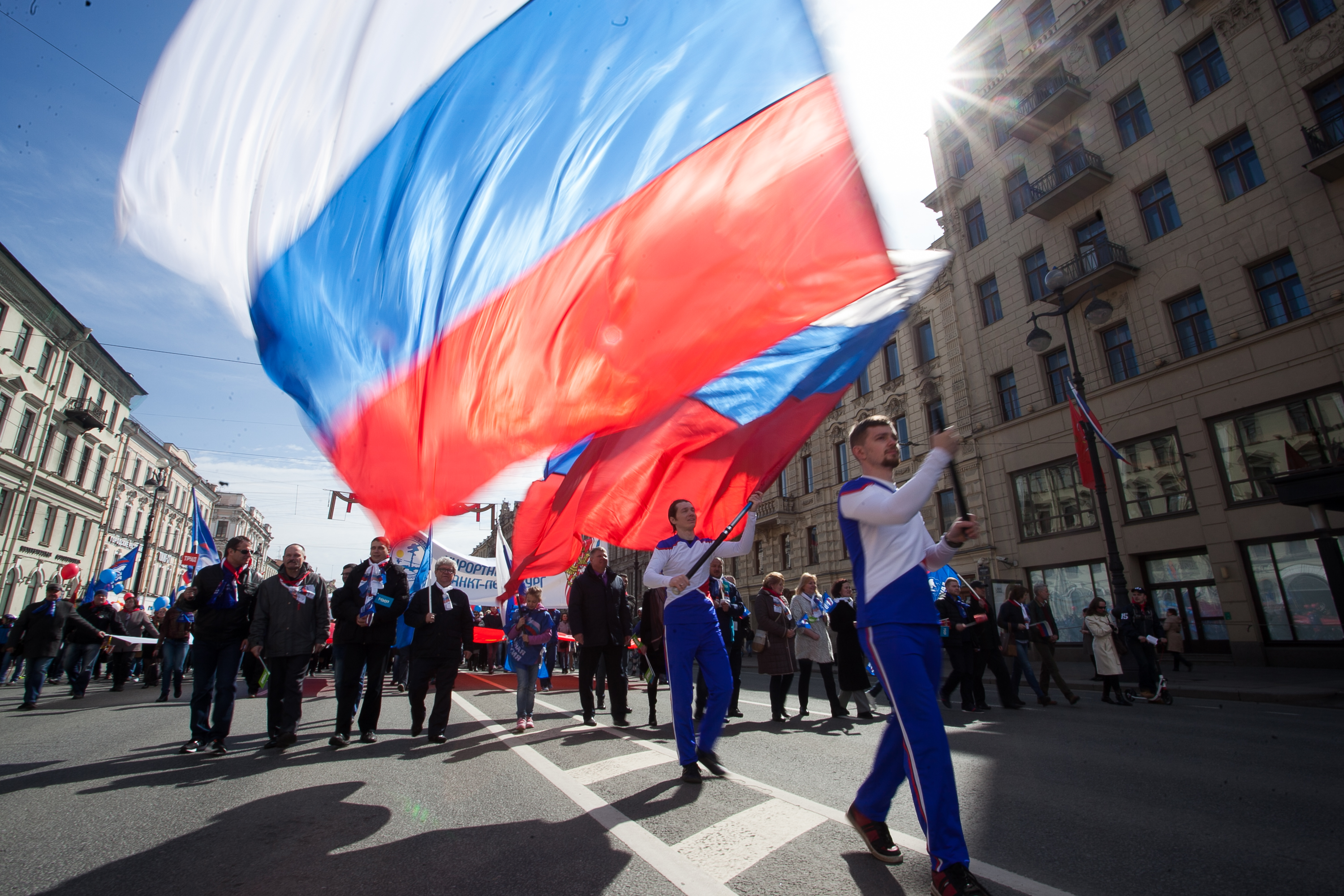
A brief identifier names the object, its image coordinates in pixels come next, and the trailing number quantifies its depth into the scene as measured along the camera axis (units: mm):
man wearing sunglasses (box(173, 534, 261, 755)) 6121
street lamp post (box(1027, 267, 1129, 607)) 13750
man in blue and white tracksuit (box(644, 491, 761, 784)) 4602
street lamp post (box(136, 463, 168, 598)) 26491
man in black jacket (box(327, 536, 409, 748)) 6598
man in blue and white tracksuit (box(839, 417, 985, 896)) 2693
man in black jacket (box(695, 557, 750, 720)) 8250
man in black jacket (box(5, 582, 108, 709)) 10383
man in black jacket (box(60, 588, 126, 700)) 11555
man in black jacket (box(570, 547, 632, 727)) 7777
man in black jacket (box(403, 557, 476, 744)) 7164
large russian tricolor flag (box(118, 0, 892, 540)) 3453
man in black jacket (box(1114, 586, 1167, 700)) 10344
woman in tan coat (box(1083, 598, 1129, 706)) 9914
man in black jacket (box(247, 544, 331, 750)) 6230
